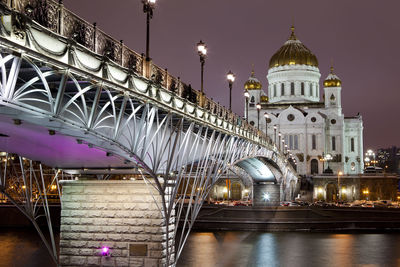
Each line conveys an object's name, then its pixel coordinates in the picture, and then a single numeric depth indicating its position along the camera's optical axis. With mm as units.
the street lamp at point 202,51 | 24128
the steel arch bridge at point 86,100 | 10789
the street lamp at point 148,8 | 17750
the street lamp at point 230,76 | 31250
